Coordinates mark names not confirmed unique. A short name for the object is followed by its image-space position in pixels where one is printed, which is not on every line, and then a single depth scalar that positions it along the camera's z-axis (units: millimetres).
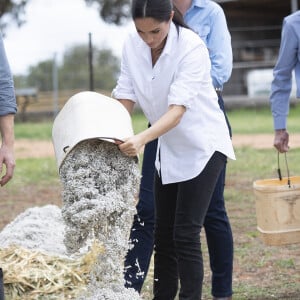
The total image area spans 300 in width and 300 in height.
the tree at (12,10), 41922
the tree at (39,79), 39926
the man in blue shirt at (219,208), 6666
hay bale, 5408
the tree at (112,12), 48026
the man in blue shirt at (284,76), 7035
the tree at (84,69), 38582
